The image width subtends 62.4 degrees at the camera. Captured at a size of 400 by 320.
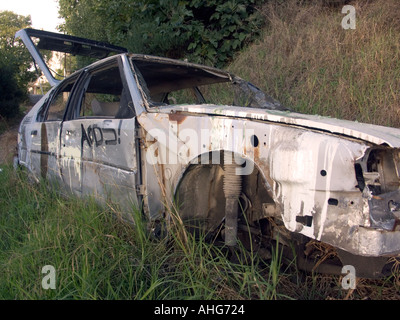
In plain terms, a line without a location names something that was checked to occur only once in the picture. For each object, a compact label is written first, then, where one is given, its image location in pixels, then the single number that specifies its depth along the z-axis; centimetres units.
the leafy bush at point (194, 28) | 691
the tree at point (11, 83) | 1301
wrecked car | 153
